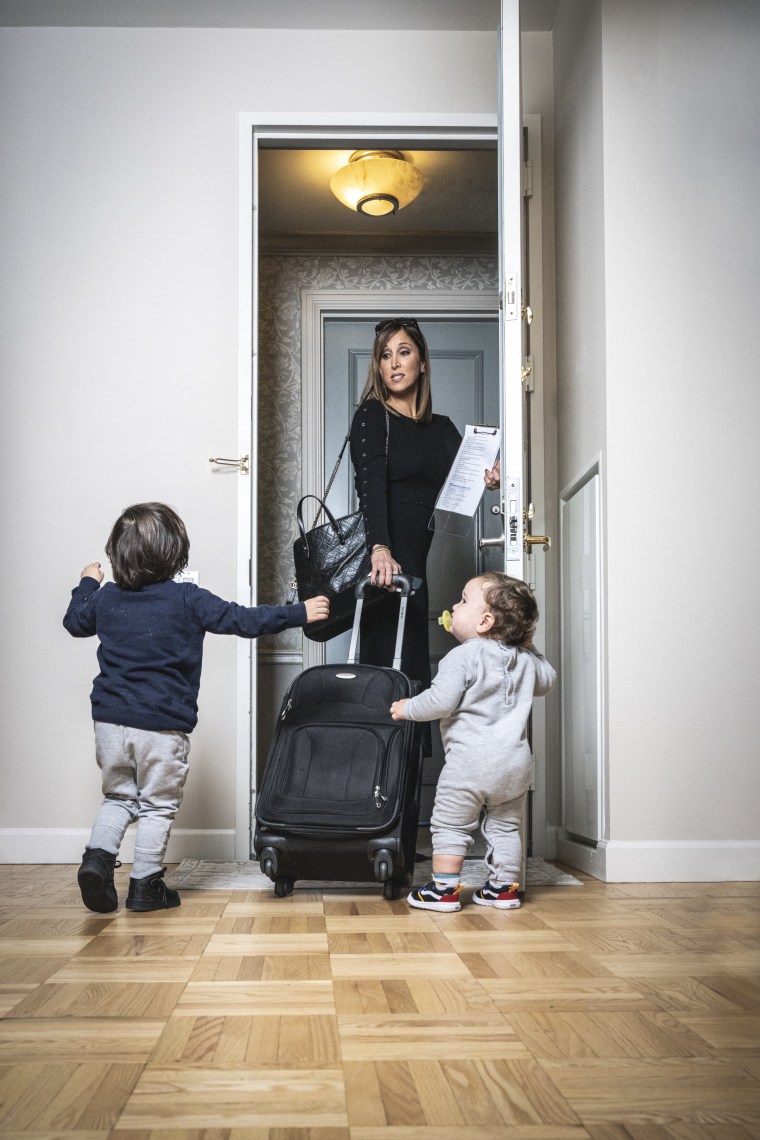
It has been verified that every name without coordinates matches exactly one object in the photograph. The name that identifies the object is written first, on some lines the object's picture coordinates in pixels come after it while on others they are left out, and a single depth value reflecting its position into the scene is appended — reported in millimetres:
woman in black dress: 2896
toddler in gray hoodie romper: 2236
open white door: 2393
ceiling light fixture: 3730
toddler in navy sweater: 2285
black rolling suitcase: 2229
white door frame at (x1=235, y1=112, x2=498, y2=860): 3008
